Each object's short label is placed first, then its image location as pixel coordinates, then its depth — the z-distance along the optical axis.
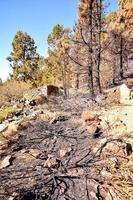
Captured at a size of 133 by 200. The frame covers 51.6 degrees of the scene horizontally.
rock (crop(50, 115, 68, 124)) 4.94
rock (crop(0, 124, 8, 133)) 4.70
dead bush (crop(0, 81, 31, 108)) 11.07
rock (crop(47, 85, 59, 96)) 8.39
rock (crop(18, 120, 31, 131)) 4.76
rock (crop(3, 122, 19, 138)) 4.57
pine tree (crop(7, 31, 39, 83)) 17.50
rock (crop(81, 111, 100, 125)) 4.49
